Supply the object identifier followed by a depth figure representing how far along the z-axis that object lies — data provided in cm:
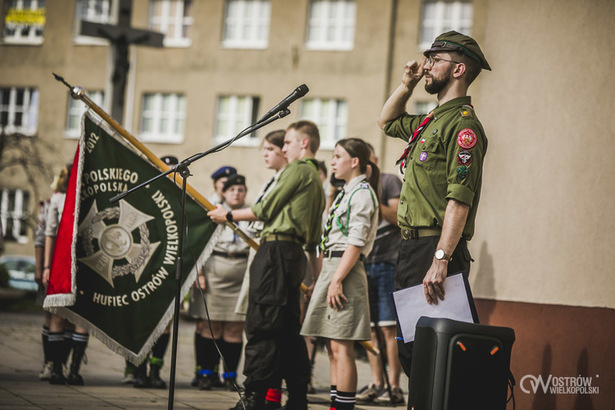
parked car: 2650
